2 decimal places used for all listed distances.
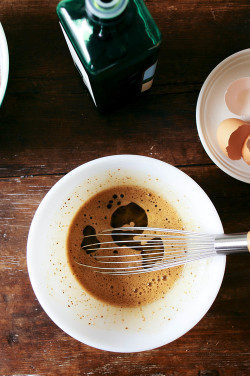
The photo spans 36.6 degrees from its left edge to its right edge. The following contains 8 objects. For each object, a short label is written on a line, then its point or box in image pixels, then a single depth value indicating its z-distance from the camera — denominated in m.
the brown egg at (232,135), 0.64
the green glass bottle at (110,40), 0.54
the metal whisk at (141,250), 0.67
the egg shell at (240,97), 0.68
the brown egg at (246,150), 0.64
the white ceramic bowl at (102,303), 0.60
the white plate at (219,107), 0.68
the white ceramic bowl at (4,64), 0.61
